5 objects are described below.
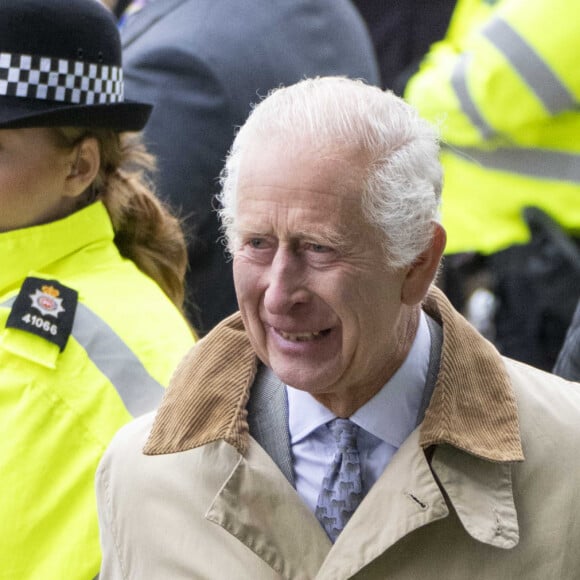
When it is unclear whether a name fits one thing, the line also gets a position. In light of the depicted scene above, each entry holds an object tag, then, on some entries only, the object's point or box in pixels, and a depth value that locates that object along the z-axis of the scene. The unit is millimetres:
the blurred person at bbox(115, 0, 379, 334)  8633
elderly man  5227
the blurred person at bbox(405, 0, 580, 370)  8375
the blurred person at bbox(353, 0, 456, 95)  11203
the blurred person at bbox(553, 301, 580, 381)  6727
